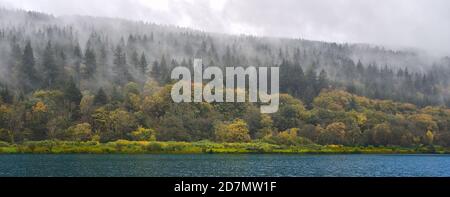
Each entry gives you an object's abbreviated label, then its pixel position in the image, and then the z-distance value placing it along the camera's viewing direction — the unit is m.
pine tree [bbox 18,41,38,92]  195.48
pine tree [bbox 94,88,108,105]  188.29
